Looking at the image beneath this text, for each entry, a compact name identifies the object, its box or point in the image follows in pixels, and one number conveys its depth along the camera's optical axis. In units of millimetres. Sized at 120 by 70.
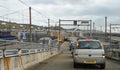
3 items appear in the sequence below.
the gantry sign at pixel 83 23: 47428
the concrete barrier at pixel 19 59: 7521
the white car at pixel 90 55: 10554
